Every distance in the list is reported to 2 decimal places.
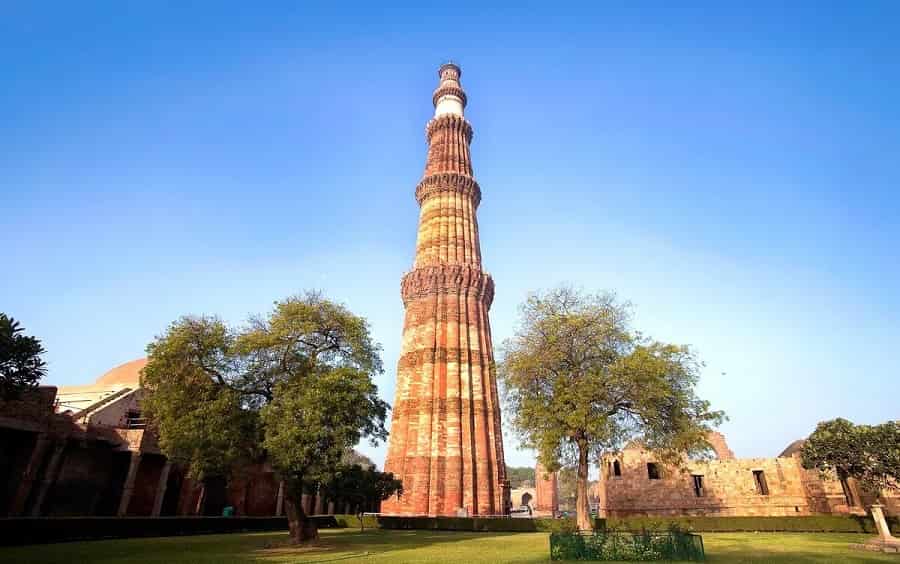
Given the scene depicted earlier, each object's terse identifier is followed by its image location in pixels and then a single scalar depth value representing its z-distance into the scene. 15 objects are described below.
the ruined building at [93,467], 24.22
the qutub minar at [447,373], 32.59
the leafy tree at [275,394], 18.94
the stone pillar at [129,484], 26.30
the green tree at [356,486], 20.17
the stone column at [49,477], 23.92
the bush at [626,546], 14.12
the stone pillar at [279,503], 38.89
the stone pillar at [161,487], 28.33
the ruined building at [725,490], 34.25
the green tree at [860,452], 24.11
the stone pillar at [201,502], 33.03
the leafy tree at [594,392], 21.77
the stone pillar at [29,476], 23.05
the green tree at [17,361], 16.28
